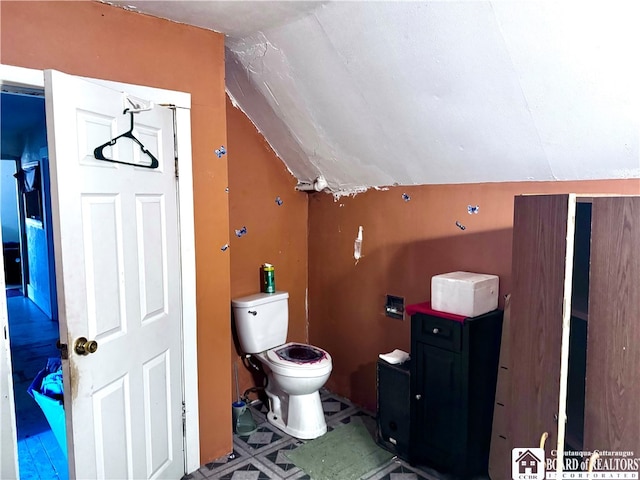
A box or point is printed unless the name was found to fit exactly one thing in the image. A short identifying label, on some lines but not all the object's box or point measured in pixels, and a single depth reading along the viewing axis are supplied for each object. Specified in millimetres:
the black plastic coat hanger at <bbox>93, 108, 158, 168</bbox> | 1731
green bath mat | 2441
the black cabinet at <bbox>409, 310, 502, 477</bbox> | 2213
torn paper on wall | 3123
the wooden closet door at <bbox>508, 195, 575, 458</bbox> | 1388
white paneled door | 1610
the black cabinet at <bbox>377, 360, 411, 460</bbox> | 2486
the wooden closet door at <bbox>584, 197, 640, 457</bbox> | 1359
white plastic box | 2234
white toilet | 2750
